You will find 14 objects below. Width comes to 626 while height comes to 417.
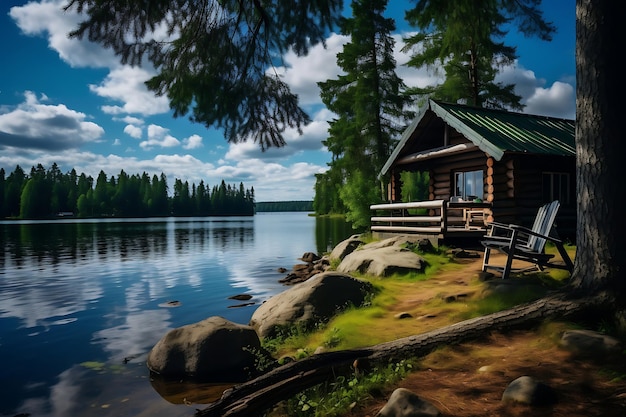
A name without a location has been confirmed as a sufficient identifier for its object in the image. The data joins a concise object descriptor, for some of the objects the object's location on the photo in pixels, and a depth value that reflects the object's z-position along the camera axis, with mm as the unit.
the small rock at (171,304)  11842
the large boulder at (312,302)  7316
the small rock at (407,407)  3088
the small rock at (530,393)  3125
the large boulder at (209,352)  6328
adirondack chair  6797
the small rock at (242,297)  12431
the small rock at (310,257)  20656
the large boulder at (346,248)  15891
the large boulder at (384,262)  9742
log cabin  13617
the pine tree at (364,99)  25469
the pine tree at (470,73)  22734
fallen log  3770
